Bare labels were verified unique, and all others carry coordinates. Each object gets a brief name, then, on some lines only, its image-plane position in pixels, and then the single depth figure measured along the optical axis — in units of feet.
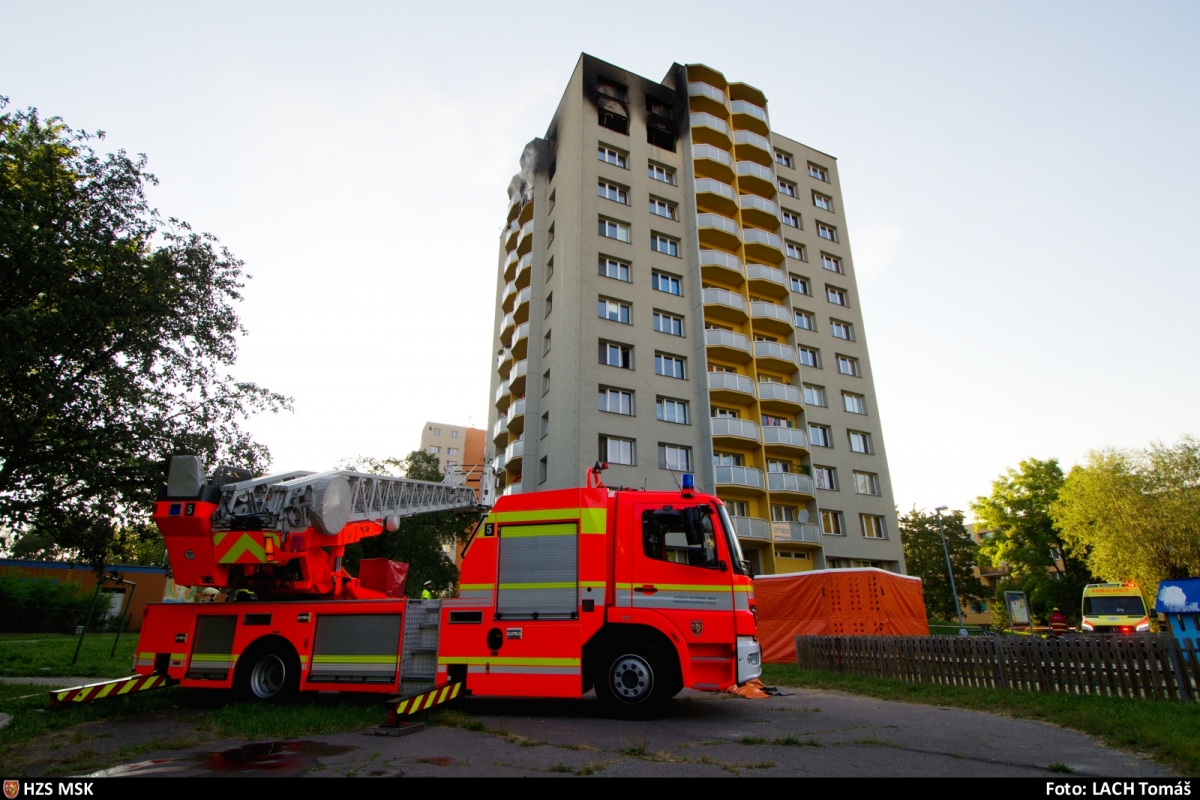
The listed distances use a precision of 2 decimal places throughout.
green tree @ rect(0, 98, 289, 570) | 39.27
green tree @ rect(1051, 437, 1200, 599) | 108.06
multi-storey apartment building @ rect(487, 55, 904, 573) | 94.12
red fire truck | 26.68
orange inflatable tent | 60.34
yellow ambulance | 74.33
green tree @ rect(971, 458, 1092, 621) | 147.95
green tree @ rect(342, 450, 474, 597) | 107.65
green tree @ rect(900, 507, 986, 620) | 171.94
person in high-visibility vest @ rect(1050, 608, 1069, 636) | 74.28
